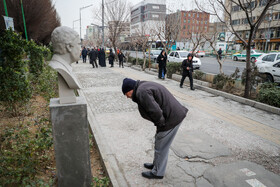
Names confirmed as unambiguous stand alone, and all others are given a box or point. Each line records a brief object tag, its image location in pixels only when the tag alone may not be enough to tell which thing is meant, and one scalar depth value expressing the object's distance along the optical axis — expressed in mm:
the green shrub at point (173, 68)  12827
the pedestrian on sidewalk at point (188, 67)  9383
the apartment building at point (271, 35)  39144
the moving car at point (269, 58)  10977
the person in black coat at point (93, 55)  18284
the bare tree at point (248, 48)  7336
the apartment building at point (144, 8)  80319
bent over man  2586
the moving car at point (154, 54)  23688
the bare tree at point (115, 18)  24594
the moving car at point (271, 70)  9828
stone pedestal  2656
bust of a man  2570
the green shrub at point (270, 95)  6609
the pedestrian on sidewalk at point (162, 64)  11680
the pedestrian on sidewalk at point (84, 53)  23212
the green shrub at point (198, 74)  11117
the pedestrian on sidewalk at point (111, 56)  19302
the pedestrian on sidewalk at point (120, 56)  19078
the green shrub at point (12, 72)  4926
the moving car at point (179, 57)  18062
